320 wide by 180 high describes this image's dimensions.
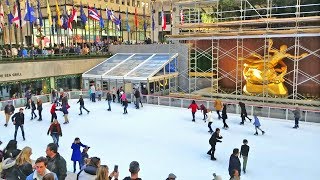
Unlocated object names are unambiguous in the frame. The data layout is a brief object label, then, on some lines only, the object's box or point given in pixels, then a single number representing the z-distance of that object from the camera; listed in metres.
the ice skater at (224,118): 16.42
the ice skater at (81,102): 19.82
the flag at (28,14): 25.84
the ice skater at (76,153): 10.28
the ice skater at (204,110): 18.23
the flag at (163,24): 35.78
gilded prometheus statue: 22.86
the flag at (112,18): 33.38
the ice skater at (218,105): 18.27
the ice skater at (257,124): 15.20
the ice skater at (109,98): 21.02
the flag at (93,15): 31.07
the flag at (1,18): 27.11
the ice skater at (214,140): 11.62
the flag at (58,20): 29.72
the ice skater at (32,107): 18.75
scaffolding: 22.30
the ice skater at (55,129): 12.09
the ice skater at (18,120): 14.28
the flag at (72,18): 30.23
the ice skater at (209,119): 15.43
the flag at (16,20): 26.05
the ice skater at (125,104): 20.06
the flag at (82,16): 31.59
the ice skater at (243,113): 17.11
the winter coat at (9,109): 17.06
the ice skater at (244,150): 10.41
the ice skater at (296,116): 16.31
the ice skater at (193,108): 17.95
